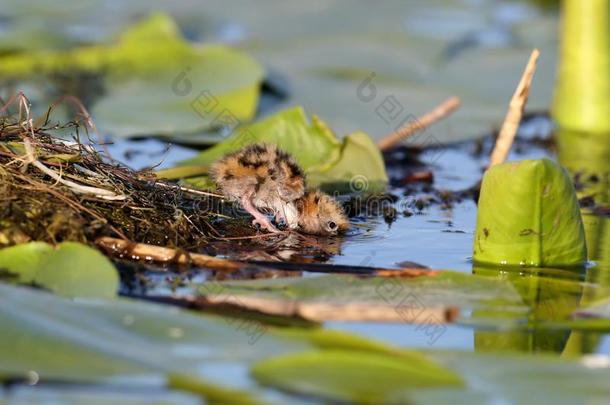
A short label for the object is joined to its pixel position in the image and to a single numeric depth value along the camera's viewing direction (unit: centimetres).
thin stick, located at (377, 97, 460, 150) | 1395
